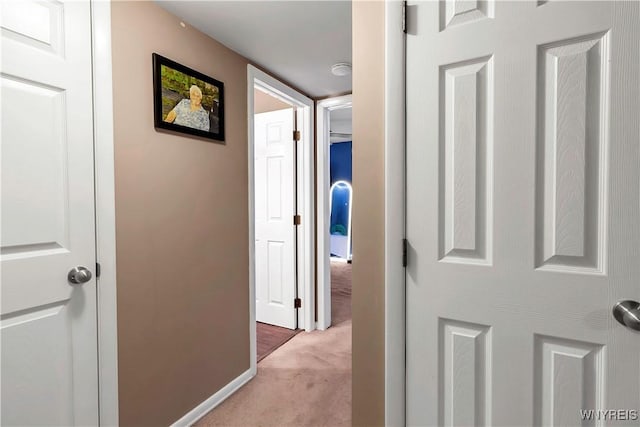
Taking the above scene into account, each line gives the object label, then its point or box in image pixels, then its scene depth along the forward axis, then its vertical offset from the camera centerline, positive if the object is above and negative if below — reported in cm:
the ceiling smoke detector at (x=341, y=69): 222 +96
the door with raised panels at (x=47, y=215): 113 -3
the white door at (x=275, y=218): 301 -12
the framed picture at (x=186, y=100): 159 +57
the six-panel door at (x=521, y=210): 84 -2
